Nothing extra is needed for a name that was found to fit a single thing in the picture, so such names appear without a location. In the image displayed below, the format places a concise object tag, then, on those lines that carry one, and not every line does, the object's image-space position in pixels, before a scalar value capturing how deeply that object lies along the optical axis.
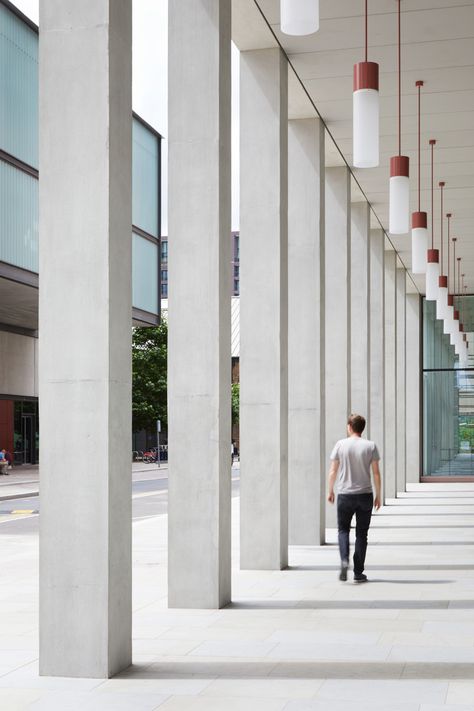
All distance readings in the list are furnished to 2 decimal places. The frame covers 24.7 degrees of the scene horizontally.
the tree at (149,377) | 72.94
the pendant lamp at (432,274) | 16.86
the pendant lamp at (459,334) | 26.39
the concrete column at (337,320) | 18.08
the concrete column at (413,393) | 35.66
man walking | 11.20
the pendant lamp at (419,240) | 14.31
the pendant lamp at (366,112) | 8.59
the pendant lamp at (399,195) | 11.23
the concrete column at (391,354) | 28.19
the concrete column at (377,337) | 24.47
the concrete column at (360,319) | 21.36
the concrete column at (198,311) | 9.80
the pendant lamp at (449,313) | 21.62
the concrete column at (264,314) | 12.38
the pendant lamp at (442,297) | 19.95
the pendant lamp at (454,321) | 23.80
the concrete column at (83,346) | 6.96
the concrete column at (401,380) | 30.33
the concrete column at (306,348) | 15.12
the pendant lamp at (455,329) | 24.42
